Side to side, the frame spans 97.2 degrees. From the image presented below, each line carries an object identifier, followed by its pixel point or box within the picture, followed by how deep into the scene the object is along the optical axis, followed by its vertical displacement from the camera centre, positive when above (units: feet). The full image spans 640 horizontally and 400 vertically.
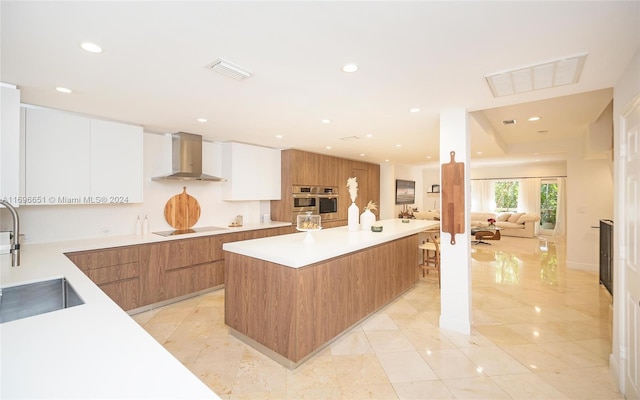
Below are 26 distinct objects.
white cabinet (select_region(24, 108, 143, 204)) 9.24 +1.46
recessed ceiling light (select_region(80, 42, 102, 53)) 5.45 +3.01
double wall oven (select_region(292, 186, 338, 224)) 17.83 -0.08
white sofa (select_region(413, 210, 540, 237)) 28.71 -2.18
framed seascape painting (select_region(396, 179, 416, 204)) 30.25 +0.94
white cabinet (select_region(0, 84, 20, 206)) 7.43 +1.56
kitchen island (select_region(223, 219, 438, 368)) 7.53 -2.70
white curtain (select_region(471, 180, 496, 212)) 33.35 +0.60
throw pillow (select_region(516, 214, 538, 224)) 28.48 -1.83
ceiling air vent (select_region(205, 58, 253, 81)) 6.21 +3.00
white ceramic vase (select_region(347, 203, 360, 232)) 12.22 -0.83
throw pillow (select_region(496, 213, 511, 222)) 31.01 -1.87
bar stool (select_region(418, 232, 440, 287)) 14.38 -2.78
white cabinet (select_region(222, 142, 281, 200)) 15.34 +1.61
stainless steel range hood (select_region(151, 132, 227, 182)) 13.21 +2.01
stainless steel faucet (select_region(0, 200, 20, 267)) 6.08 -1.08
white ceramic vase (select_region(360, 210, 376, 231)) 12.58 -0.94
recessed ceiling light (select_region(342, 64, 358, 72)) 6.31 +3.02
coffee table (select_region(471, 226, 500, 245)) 25.07 -3.09
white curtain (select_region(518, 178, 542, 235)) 30.63 +0.46
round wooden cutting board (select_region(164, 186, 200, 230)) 13.91 -0.57
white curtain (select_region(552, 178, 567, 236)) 30.09 -1.27
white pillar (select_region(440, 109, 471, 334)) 9.48 -1.90
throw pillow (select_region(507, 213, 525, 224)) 29.99 -1.83
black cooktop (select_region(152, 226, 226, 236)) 12.80 -1.50
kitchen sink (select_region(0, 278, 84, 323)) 5.34 -1.97
